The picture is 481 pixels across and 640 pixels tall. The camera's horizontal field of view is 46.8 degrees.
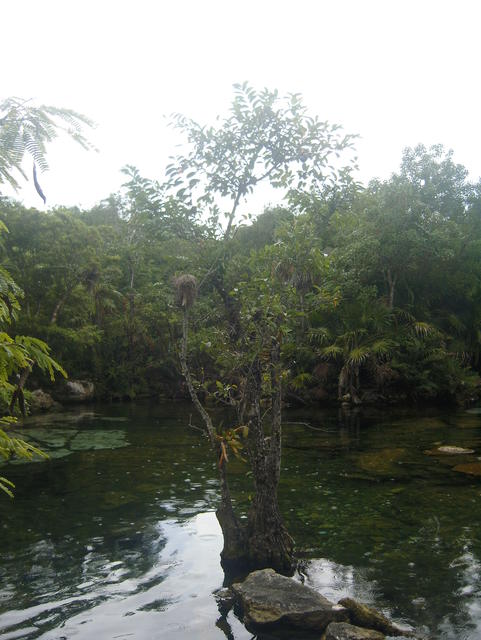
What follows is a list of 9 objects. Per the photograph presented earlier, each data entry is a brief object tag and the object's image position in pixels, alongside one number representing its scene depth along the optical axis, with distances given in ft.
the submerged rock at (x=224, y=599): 21.10
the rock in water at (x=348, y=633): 17.39
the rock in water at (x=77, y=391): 105.91
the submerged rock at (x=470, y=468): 42.14
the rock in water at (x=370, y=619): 18.47
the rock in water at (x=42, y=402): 88.47
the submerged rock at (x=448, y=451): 50.05
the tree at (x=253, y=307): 23.85
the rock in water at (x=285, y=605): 19.11
